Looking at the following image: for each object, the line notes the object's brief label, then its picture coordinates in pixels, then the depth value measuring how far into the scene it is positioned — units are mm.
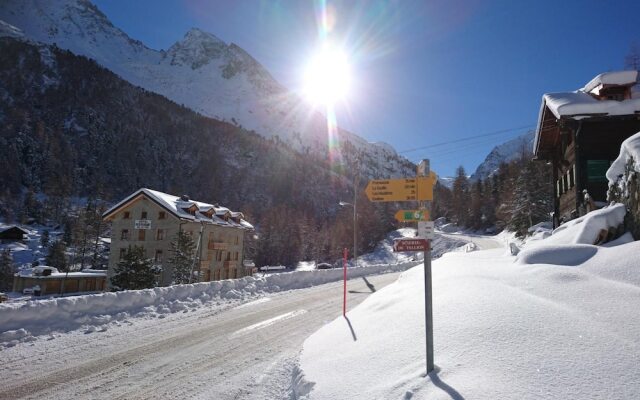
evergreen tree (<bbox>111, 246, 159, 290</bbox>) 25906
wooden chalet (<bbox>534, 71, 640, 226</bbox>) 18375
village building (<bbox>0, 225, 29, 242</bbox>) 86812
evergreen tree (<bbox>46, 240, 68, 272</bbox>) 65750
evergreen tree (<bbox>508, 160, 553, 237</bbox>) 45094
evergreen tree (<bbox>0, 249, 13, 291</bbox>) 59969
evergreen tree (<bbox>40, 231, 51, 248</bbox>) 88831
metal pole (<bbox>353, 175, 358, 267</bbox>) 27903
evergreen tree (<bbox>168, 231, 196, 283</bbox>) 31016
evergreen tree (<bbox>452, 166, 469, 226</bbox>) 87938
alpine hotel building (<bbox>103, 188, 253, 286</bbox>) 40438
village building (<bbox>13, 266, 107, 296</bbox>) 50406
